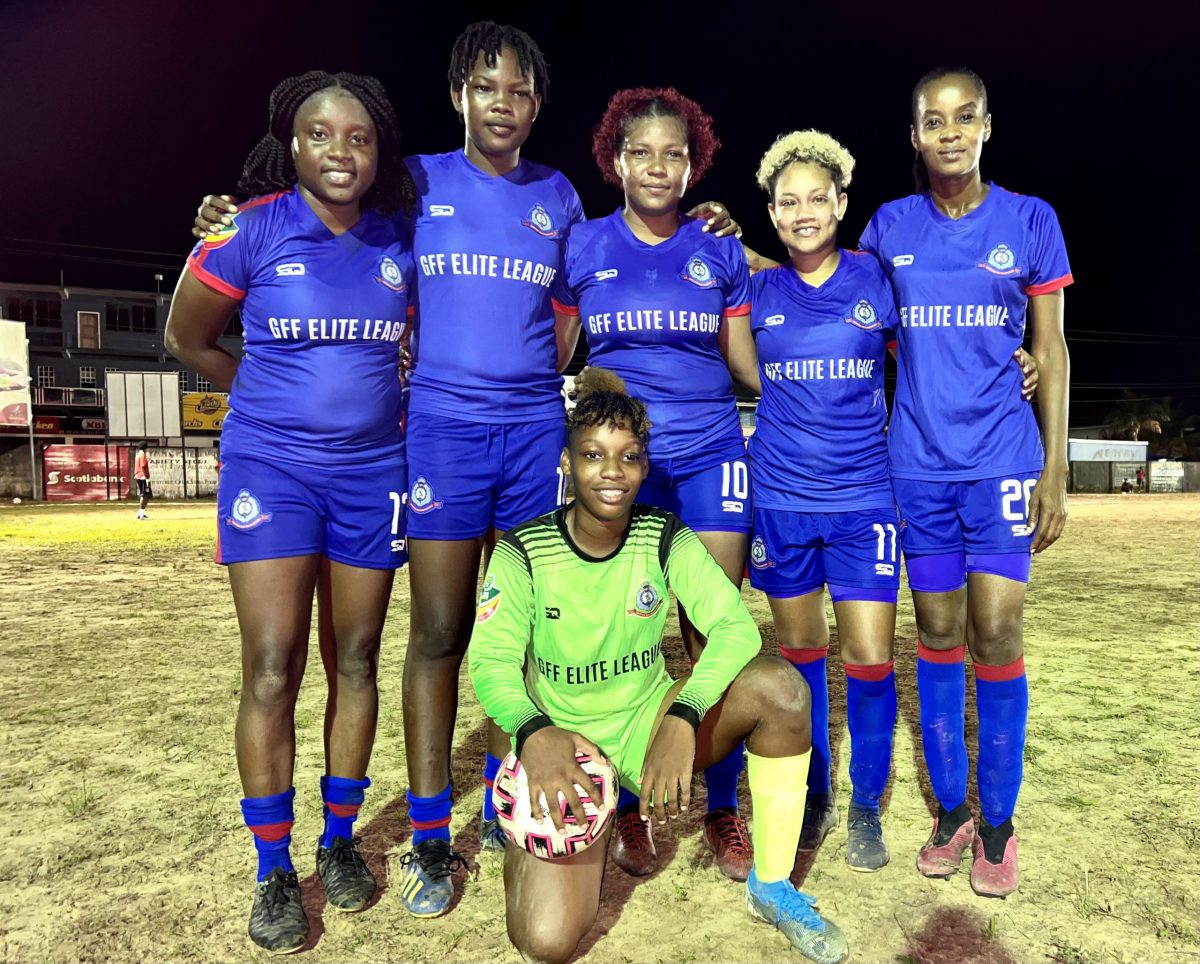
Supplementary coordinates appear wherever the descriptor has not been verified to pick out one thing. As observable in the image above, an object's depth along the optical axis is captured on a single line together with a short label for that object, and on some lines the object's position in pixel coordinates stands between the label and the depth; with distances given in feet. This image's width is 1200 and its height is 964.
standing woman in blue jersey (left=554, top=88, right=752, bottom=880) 11.14
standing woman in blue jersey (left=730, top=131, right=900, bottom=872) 10.97
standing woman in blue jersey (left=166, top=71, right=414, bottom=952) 9.61
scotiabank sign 114.93
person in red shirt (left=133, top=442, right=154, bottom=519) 78.84
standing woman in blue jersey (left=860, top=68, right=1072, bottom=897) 10.46
